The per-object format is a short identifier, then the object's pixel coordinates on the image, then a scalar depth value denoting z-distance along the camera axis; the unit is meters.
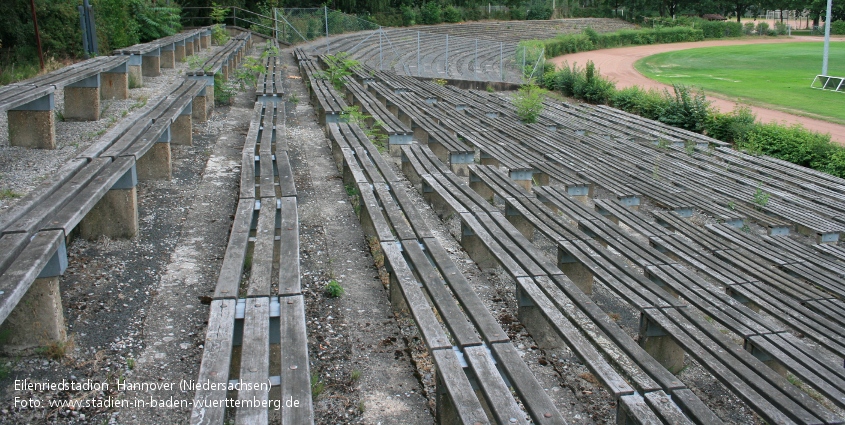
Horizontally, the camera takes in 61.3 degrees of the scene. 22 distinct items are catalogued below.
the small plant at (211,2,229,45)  23.68
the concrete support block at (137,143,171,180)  7.73
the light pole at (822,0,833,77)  29.35
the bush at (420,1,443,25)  50.22
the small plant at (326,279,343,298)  5.47
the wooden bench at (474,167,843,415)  5.21
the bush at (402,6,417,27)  47.94
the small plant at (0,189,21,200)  6.18
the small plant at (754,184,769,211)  10.66
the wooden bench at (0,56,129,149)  7.09
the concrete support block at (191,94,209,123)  11.14
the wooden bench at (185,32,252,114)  12.09
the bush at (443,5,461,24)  52.28
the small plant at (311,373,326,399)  4.15
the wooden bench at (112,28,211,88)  12.54
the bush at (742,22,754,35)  69.19
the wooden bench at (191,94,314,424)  3.37
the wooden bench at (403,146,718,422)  4.20
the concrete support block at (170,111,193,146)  9.48
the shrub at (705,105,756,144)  17.80
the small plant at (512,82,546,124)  15.69
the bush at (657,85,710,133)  19.22
